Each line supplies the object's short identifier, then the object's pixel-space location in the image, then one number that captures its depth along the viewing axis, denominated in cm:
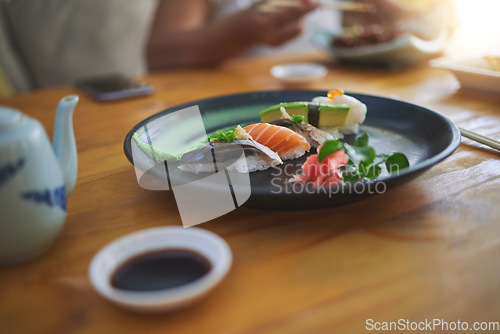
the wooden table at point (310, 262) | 54
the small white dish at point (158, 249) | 49
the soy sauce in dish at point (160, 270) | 54
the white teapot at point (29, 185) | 57
